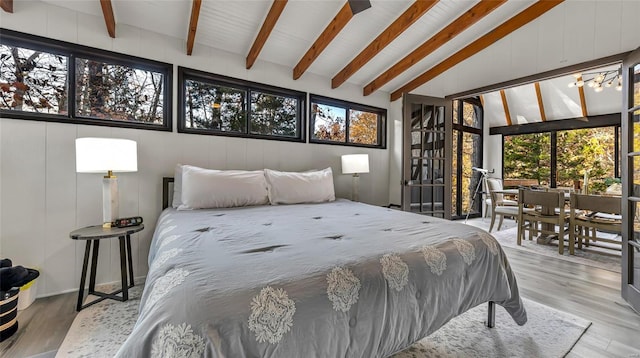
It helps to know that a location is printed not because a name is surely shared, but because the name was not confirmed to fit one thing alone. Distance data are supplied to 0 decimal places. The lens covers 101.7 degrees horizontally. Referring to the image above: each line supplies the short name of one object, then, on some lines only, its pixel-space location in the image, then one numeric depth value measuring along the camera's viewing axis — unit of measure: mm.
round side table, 1984
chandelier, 3926
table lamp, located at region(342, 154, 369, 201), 3703
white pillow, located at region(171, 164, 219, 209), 2551
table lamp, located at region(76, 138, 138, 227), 2004
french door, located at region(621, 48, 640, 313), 2133
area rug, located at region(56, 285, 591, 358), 1581
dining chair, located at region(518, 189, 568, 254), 3502
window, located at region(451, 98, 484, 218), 5840
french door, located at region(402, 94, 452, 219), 3697
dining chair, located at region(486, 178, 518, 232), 4315
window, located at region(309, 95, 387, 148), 3932
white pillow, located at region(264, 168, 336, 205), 2797
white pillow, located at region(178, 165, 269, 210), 2400
